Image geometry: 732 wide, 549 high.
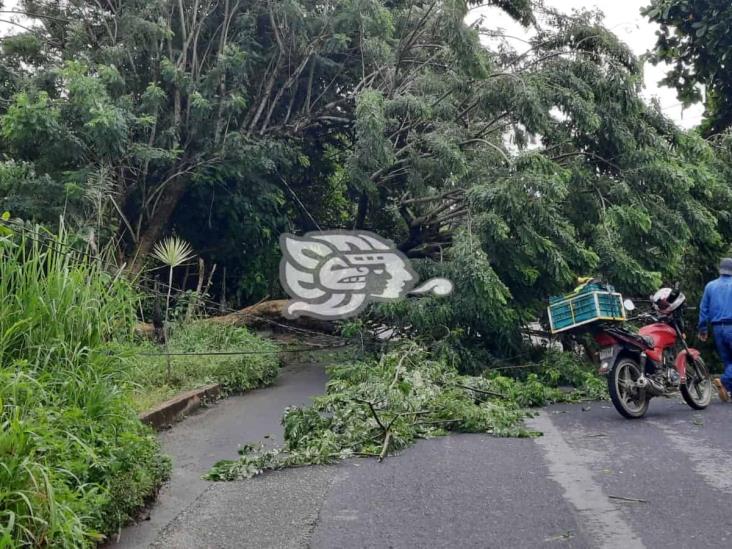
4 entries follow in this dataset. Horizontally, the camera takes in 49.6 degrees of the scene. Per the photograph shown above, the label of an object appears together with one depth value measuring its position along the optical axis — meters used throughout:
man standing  8.76
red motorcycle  7.71
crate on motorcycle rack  7.95
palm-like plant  11.59
